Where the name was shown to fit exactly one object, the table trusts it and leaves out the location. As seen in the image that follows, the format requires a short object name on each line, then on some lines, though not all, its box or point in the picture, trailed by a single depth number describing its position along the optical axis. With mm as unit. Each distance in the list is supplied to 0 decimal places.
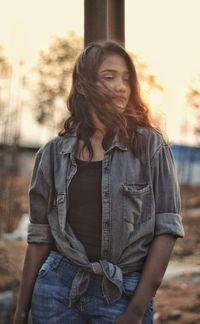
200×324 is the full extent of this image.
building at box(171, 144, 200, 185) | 12625
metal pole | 2541
